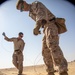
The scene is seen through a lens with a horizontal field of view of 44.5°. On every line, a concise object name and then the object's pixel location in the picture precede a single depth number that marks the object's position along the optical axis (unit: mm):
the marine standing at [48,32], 1946
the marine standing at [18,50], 4060
